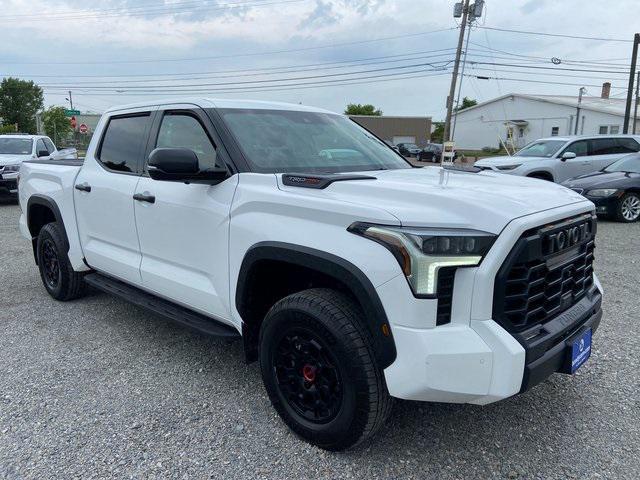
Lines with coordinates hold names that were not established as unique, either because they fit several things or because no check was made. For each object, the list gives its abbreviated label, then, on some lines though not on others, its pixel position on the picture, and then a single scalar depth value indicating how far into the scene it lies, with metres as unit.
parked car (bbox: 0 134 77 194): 12.48
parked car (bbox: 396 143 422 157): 39.39
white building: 41.75
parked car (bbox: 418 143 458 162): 37.60
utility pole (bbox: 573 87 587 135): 42.22
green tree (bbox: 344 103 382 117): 80.16
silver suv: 12.40
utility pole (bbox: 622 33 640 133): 26.11
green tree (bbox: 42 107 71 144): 52.69
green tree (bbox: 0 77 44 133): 62.19
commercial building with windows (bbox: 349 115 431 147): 59.50
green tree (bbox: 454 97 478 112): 84.38
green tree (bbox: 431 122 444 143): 71.19
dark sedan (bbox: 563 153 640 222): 10.23
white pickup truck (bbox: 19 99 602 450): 2.20
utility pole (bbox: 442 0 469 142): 29.42
